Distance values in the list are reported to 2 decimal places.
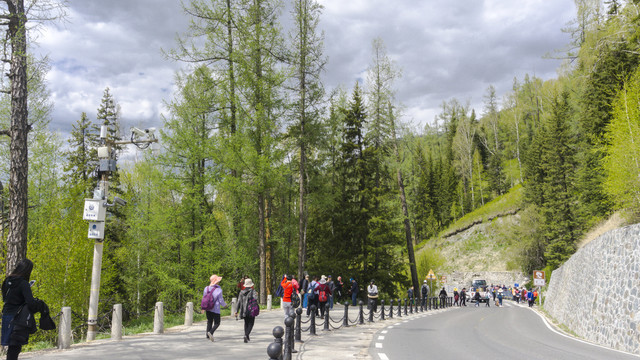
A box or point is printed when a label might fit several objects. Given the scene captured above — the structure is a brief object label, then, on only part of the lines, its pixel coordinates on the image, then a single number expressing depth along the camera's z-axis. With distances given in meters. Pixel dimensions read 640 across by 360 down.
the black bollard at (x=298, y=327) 10.72
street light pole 11.05
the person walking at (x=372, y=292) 19.75
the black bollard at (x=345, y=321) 15.50
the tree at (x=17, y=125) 10.71
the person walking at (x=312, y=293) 16.58
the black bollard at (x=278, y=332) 6.28
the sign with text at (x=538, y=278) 35.03
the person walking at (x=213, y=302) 10.27
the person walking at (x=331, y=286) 21.72
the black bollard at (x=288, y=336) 7.12
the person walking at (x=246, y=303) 10.38
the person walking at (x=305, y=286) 19.04
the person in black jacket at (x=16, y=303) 6.12
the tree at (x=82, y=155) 33.16
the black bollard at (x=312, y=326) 12.73
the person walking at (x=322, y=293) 16.50
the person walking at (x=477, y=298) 39.54
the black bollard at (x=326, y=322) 13.88
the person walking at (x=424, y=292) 31.31
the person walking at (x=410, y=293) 31.86
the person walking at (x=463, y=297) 40.28
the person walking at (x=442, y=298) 34.56
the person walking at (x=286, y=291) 14.77
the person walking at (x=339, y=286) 24.70
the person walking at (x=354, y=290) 25.38
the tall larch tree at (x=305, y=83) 25.25
